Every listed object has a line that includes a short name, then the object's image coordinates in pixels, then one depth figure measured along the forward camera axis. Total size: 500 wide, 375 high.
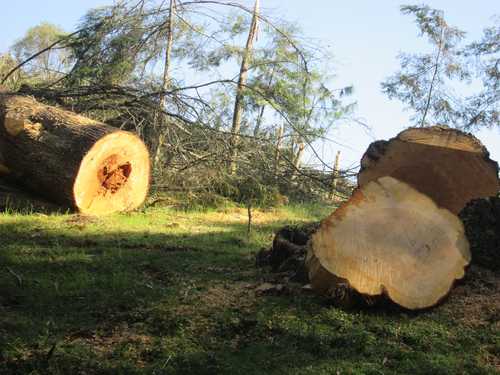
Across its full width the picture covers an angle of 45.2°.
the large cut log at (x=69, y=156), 6.85
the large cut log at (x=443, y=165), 4.41
